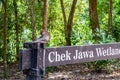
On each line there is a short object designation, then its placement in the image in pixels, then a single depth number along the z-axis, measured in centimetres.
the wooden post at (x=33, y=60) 339
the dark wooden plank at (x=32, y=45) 339
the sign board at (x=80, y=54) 363
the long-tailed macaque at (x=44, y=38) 351
